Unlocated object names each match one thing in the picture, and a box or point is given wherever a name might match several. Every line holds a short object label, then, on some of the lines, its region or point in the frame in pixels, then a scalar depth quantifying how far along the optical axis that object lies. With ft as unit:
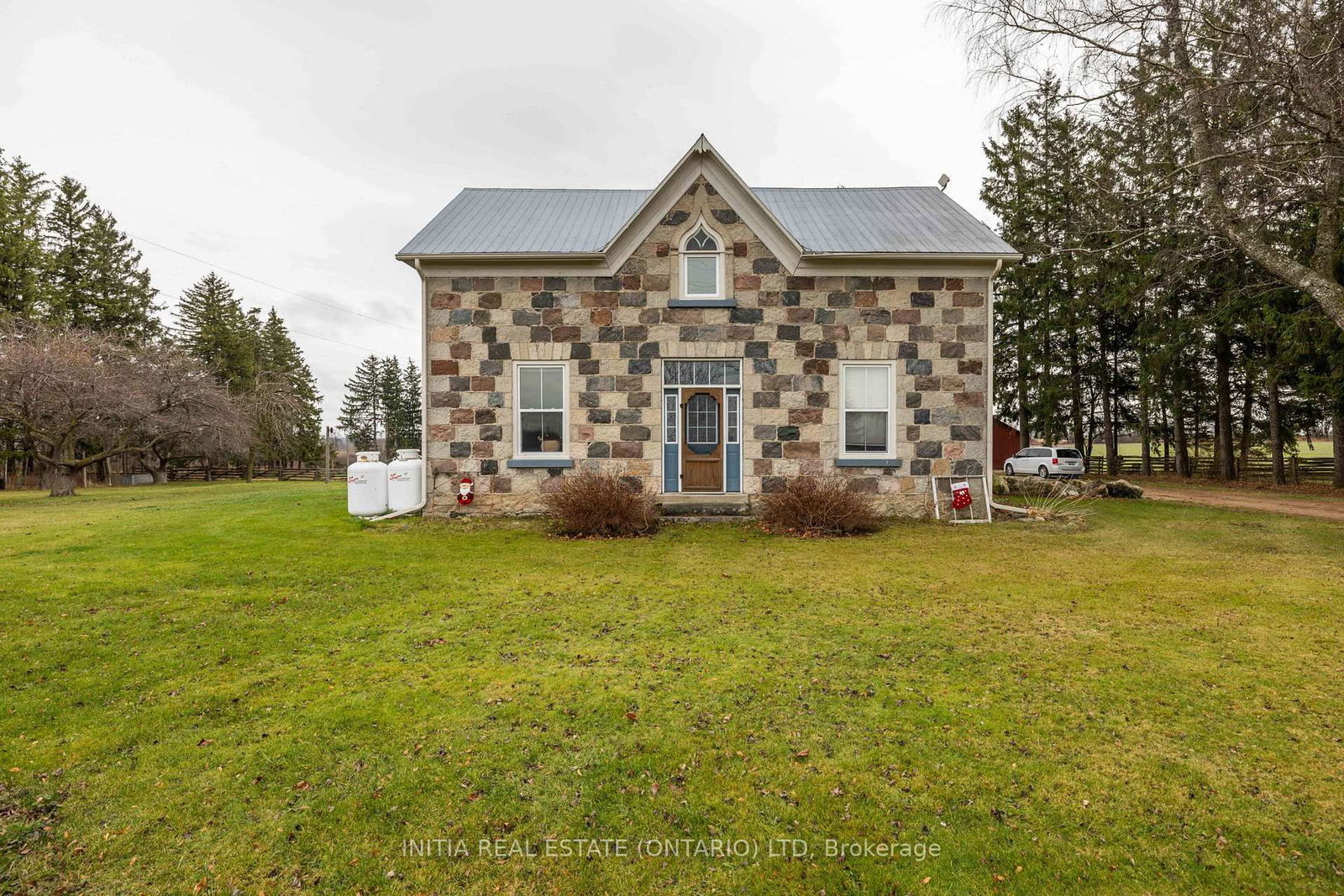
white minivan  82.38
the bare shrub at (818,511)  33.78
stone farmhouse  39.09
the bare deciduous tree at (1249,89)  27.25
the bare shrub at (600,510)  33.37
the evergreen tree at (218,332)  129.08
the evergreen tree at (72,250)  106.52
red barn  111.14
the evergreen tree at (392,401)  205.05
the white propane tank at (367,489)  39.58
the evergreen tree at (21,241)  90.63
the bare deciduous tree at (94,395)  62.34
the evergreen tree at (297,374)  150.30
